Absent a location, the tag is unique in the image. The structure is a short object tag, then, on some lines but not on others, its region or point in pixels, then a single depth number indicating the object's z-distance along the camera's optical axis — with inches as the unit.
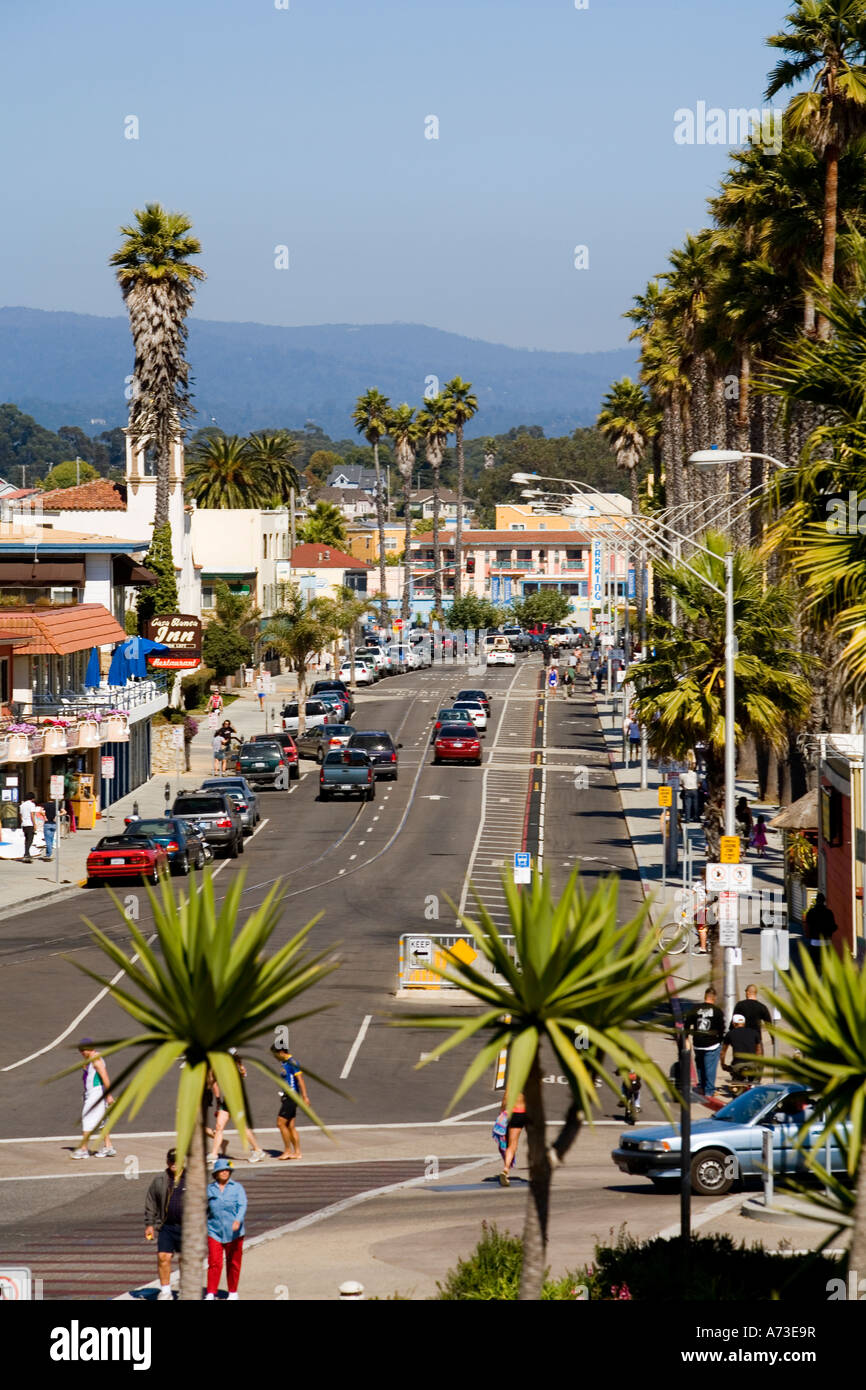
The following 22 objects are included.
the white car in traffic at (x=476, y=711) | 3088.1
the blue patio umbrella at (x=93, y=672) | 2411.9
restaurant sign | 2605.8
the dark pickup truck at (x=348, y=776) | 2328.0
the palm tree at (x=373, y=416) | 5689.0
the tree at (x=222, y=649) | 3496.6
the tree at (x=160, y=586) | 2738.7
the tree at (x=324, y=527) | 6579.7
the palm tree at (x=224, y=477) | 4894.2
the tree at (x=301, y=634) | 2992.1
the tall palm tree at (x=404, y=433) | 5713.6
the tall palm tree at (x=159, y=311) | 2773.1
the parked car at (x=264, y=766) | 2460.6
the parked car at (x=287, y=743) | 2544.3
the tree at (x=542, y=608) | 6151.6
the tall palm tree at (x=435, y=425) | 5664.4
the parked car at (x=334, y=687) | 3334.2
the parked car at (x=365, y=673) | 4104.3
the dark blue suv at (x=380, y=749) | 2506.2
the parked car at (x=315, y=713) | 2962.6
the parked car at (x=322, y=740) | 2645.2
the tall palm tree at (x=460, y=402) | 5610.2
